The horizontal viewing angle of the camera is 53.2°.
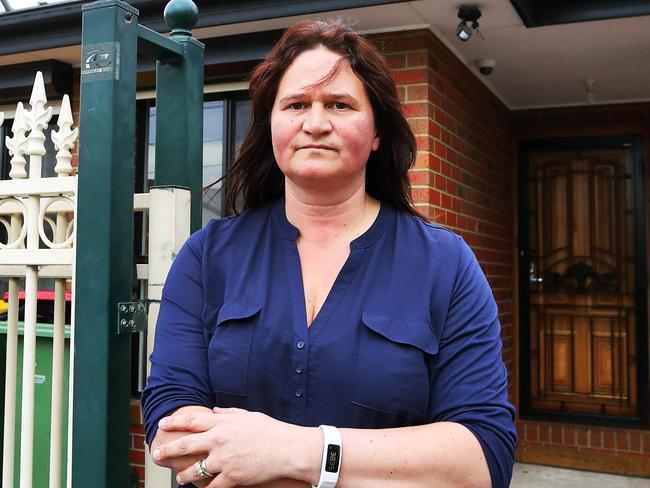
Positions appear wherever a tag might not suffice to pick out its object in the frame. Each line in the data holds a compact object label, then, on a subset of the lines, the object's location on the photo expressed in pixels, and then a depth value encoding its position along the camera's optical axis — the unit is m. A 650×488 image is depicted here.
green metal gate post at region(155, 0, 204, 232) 1.97
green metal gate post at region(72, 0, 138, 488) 1.73
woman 1.27
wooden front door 5.21
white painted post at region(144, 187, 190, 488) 1.89
